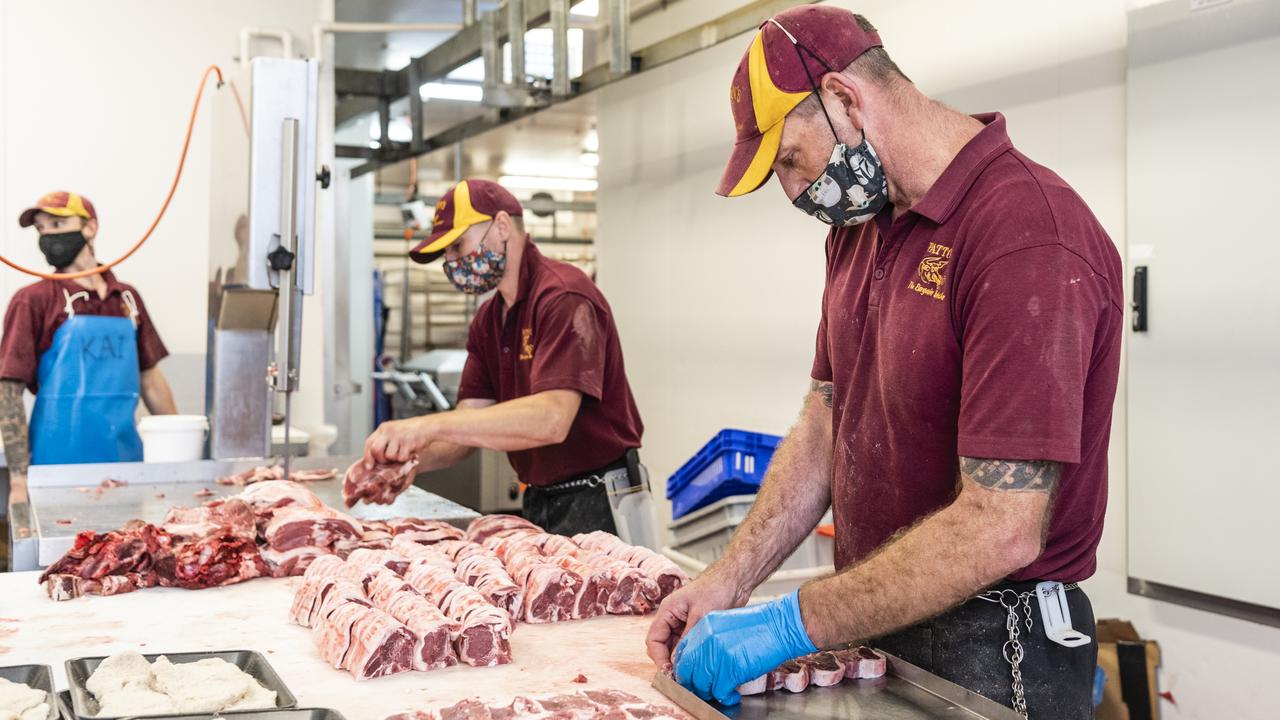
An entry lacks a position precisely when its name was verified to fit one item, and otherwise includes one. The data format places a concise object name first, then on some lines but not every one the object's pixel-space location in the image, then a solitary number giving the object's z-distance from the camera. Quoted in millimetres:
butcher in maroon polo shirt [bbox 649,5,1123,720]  1882
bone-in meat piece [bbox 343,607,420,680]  2092
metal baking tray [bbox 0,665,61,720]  1992
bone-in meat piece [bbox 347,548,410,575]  2752
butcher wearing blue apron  5016
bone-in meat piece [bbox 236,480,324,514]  3402
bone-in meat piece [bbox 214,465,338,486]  4484
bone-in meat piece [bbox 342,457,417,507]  3590
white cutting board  2041
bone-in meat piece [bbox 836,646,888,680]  2068
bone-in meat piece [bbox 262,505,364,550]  3059
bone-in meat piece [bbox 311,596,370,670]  2172
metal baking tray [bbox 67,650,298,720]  1851
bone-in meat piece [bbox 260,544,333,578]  2973
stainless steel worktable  3332
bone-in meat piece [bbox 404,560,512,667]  2180
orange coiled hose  4395
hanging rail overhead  5078
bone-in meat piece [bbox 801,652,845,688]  2035
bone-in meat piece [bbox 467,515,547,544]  3232
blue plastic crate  4570
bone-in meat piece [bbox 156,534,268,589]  2799
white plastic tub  4703
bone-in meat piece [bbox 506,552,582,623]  2531
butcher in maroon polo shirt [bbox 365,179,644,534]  3756
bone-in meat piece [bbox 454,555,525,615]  2512
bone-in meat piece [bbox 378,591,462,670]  2139
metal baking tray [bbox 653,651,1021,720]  1890
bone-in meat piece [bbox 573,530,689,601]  2688
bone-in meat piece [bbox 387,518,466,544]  3223
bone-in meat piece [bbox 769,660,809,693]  1995
